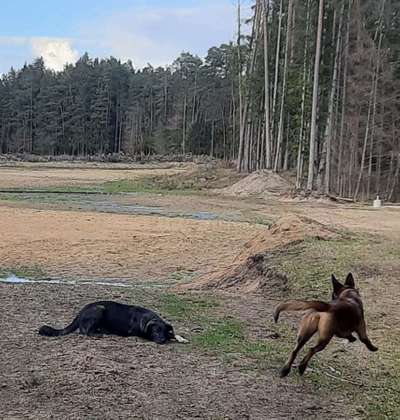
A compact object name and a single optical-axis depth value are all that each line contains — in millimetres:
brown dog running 5293
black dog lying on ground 6727
